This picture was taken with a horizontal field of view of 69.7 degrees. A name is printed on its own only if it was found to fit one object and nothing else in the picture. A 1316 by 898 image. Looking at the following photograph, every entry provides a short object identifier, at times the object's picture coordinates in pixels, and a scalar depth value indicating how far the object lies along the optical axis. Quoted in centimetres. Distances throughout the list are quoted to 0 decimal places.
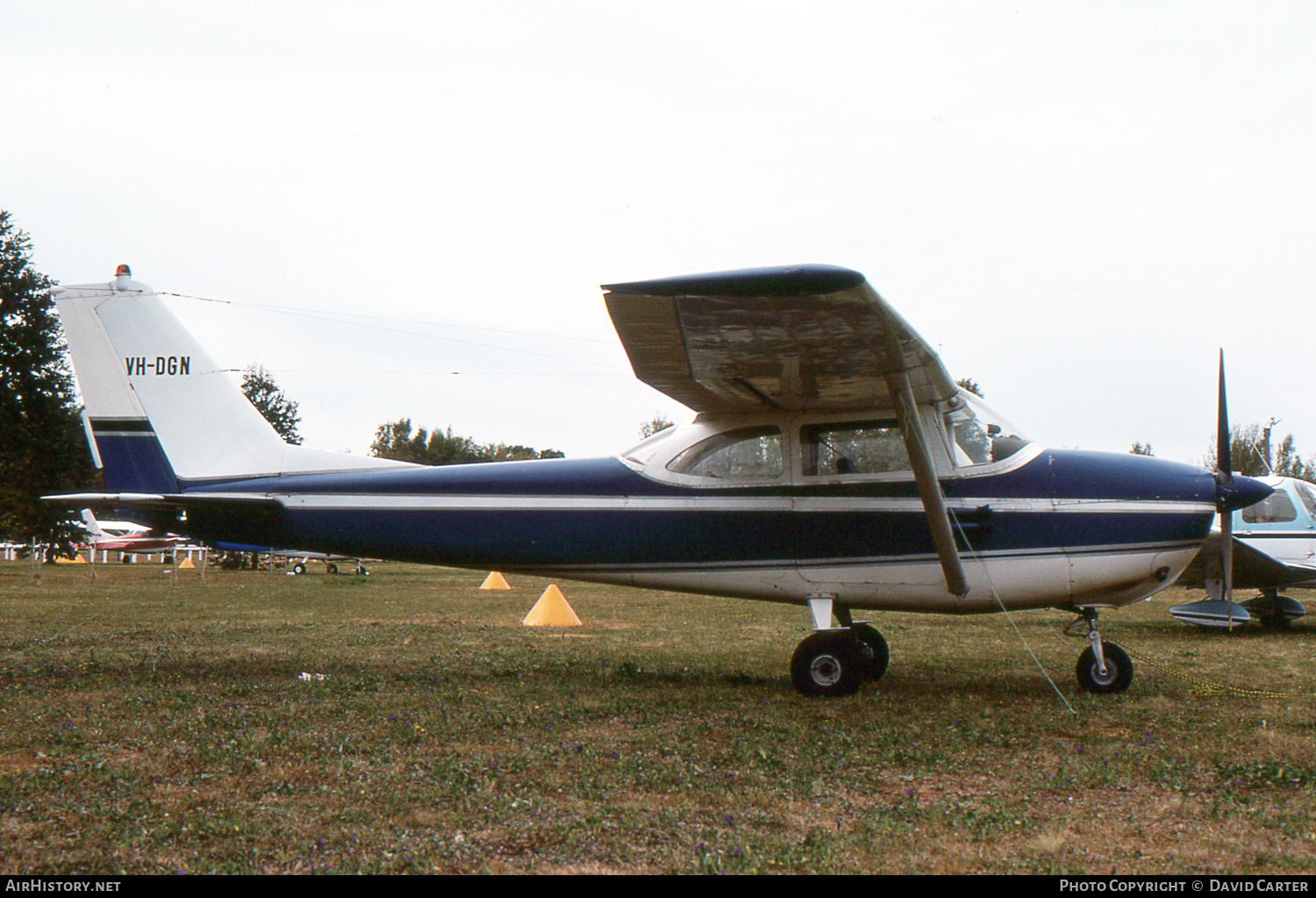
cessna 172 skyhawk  685
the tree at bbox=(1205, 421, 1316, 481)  3841
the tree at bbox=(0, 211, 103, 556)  2978
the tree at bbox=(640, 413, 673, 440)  6575
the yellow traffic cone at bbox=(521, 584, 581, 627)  1348
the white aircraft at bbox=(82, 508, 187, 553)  4253
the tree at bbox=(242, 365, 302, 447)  5806
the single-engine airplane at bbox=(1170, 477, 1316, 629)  1346
